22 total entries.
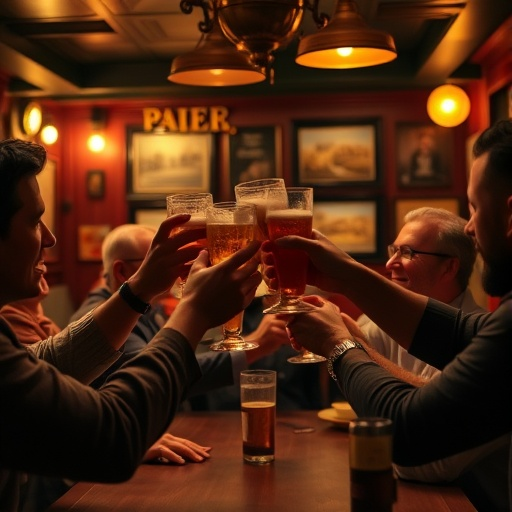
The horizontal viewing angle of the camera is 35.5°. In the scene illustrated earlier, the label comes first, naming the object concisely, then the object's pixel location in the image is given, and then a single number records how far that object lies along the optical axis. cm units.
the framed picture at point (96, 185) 761
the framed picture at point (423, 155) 724
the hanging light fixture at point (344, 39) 272
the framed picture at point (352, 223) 727
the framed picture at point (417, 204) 722
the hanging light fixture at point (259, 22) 220
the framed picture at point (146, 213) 742
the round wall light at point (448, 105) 635
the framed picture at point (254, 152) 734
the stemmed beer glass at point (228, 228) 167
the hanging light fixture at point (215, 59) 286
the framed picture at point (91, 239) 762
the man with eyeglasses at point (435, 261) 300
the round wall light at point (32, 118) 654
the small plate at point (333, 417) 274
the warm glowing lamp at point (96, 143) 741
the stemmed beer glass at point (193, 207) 183
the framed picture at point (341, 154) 728
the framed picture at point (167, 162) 739
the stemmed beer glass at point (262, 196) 174
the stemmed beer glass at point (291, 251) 174
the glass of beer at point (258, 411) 226
